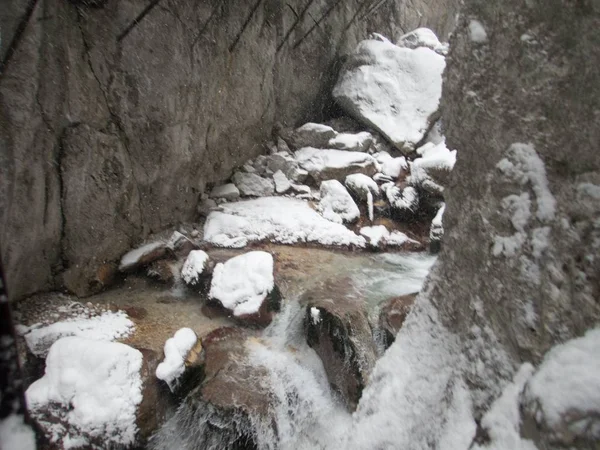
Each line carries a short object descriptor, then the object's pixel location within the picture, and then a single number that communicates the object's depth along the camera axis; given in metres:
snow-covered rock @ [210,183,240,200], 6.89
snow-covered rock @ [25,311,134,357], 3.40
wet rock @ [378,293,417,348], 3.94
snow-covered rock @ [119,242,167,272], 4.80
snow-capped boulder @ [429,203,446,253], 6.64
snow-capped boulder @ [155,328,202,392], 3.21
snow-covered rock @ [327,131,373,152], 8.63
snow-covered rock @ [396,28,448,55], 12.01
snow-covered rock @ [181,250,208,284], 4.79
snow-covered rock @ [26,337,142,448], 2.81
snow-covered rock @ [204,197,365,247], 5.96
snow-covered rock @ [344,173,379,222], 7.36
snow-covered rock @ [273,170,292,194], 7.58
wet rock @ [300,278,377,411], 3.71
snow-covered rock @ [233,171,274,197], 7.34
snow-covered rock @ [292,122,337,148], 8.77
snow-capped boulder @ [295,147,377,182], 7.93
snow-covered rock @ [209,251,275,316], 4.36
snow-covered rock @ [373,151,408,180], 8.27
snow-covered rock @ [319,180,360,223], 6.91
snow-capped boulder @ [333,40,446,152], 9.36
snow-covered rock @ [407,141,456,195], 7.34
